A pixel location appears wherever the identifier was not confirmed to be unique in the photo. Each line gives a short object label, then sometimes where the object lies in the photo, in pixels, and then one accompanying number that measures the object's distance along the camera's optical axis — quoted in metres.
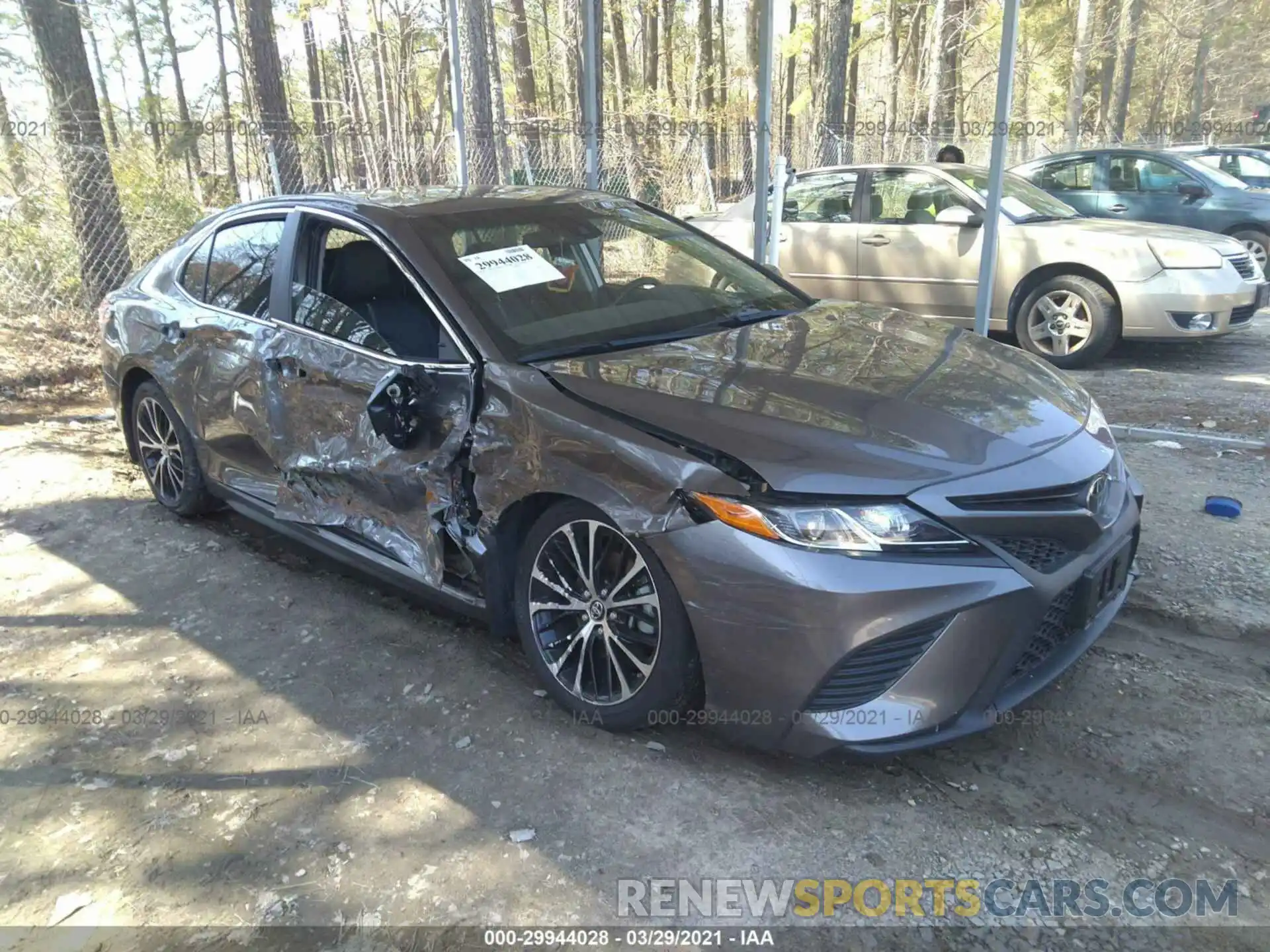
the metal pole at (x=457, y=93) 8.30
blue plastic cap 4.32
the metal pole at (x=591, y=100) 6.36
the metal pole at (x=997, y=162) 5.27
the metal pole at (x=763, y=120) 5.81
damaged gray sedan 2.47
